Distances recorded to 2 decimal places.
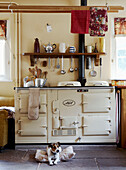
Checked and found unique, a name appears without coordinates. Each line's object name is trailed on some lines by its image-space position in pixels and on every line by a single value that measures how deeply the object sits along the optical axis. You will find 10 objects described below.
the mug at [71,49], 4.20
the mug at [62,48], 4.22
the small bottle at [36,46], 4.21
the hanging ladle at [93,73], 4.33
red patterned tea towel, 3.07
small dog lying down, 2.85
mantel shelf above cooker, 4.16
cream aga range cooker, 3.47
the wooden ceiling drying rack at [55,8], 3.01
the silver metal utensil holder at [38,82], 3.73
